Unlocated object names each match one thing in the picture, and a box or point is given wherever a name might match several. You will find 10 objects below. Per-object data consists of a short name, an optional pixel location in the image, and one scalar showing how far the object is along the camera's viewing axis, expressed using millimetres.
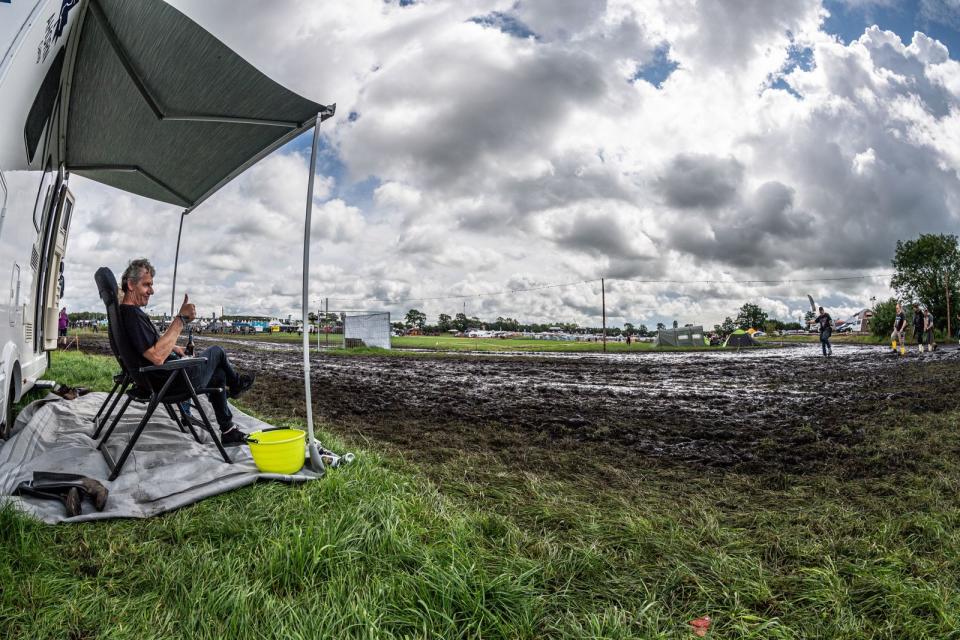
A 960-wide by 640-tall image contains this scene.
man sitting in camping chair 3282
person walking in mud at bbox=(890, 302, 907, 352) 17156
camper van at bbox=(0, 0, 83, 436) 2545
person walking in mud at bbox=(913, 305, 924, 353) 18286
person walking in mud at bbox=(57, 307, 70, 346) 9427
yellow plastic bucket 2988
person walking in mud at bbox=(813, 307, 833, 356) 16823
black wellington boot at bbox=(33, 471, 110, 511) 2598
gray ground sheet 2625
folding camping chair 3141
